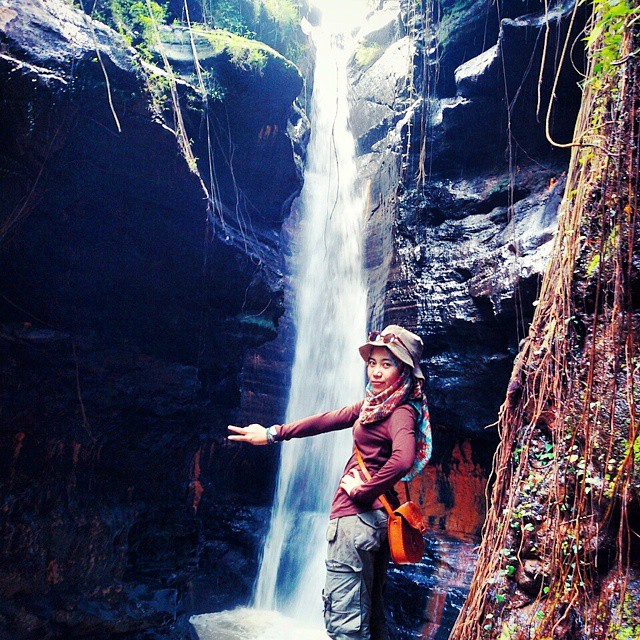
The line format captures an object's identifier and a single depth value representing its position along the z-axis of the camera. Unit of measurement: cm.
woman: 243
